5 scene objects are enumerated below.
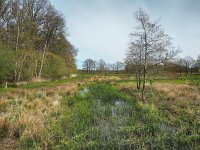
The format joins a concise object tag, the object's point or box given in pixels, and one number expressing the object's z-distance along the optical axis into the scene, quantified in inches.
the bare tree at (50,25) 914.6
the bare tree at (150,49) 377.3
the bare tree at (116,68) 2683.3
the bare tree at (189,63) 2042.4
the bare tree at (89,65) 2849.2
